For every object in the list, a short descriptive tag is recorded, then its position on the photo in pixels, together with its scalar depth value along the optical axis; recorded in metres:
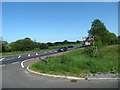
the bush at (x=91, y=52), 10.89
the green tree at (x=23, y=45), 34.11
